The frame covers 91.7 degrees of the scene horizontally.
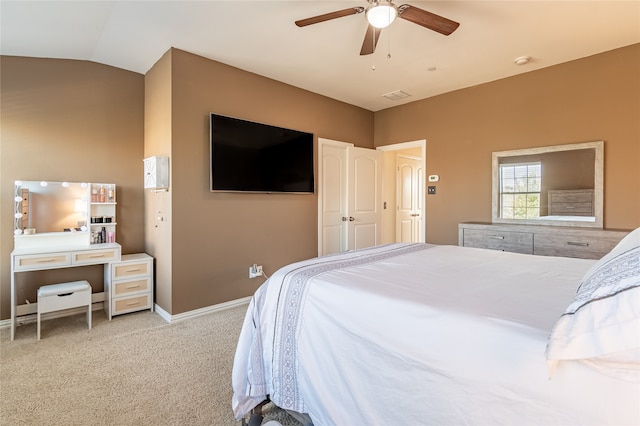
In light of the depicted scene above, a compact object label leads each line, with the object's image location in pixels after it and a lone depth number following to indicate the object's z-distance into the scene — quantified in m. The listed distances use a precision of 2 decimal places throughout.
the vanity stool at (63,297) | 2.74
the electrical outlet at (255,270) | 3.69
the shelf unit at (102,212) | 3.30
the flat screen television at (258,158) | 3.36
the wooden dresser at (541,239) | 2.96
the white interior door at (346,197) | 4.50
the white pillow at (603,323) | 0.73
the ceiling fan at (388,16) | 2.01
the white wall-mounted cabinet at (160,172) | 3.09
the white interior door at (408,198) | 6.02
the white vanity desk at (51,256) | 2.71
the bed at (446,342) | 0.79
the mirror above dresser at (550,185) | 3.28
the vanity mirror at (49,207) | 3.00
